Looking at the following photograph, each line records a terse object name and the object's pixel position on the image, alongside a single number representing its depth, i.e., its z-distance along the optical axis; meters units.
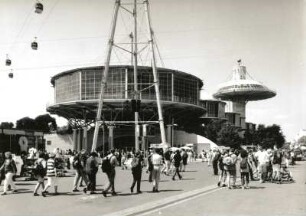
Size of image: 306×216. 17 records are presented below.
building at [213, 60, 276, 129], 118.81
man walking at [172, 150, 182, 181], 25.34
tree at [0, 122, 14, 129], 119.75
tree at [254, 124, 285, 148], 123.12
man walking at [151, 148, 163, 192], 18.27
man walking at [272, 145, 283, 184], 22.58
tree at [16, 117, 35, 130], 119.23
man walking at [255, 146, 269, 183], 22.69
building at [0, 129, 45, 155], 28.48
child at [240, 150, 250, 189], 19.66
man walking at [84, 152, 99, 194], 17.30
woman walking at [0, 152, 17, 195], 17.92
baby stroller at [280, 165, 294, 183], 23.38
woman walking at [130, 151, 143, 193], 17.71
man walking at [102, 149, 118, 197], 16.72
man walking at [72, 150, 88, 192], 18.67
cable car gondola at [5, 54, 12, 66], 31.70
